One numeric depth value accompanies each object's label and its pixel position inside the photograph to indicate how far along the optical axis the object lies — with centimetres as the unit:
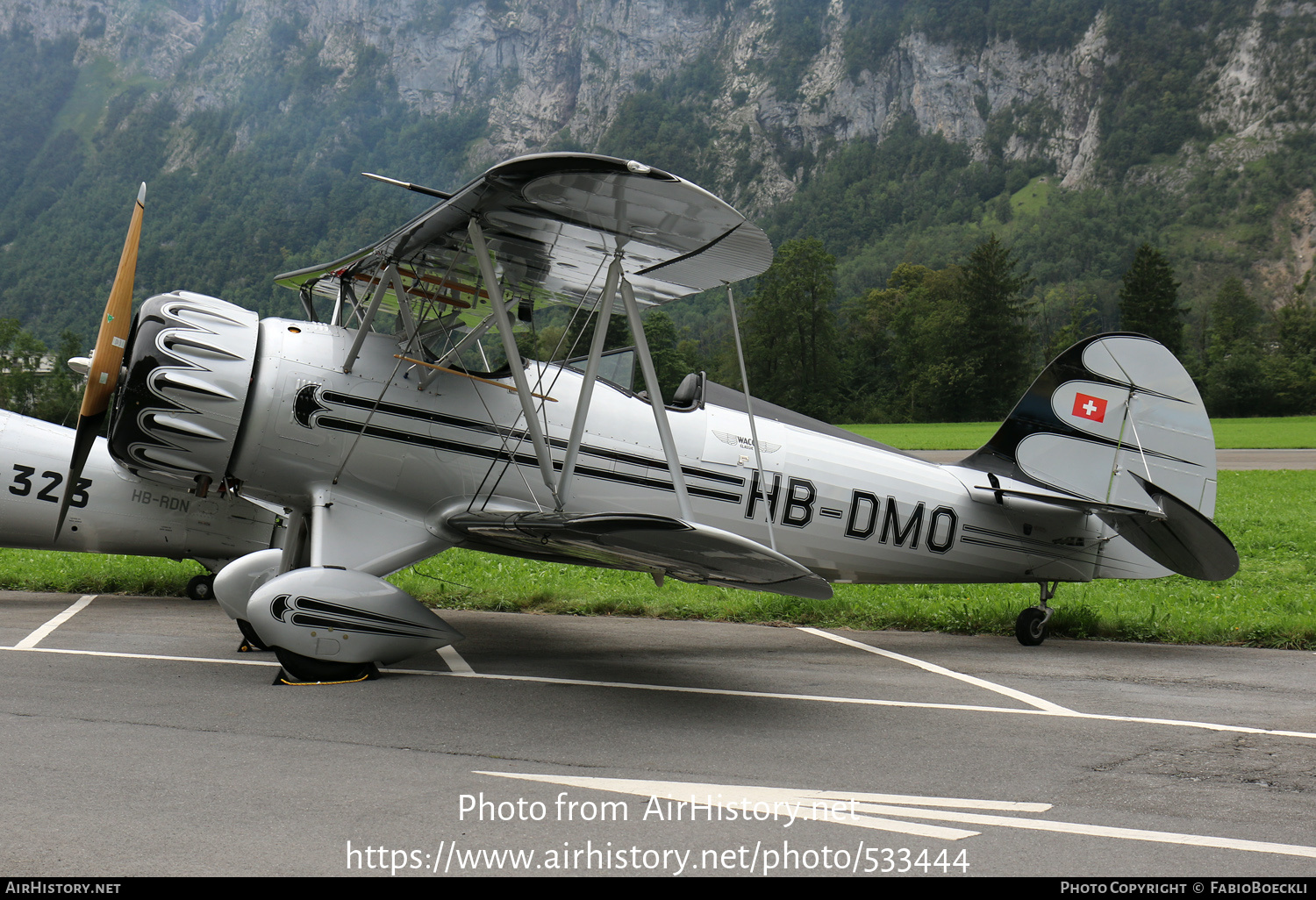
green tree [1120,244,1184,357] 7894
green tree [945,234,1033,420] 7525
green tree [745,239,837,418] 7238
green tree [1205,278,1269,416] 6450
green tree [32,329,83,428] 4231
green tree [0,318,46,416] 5053
